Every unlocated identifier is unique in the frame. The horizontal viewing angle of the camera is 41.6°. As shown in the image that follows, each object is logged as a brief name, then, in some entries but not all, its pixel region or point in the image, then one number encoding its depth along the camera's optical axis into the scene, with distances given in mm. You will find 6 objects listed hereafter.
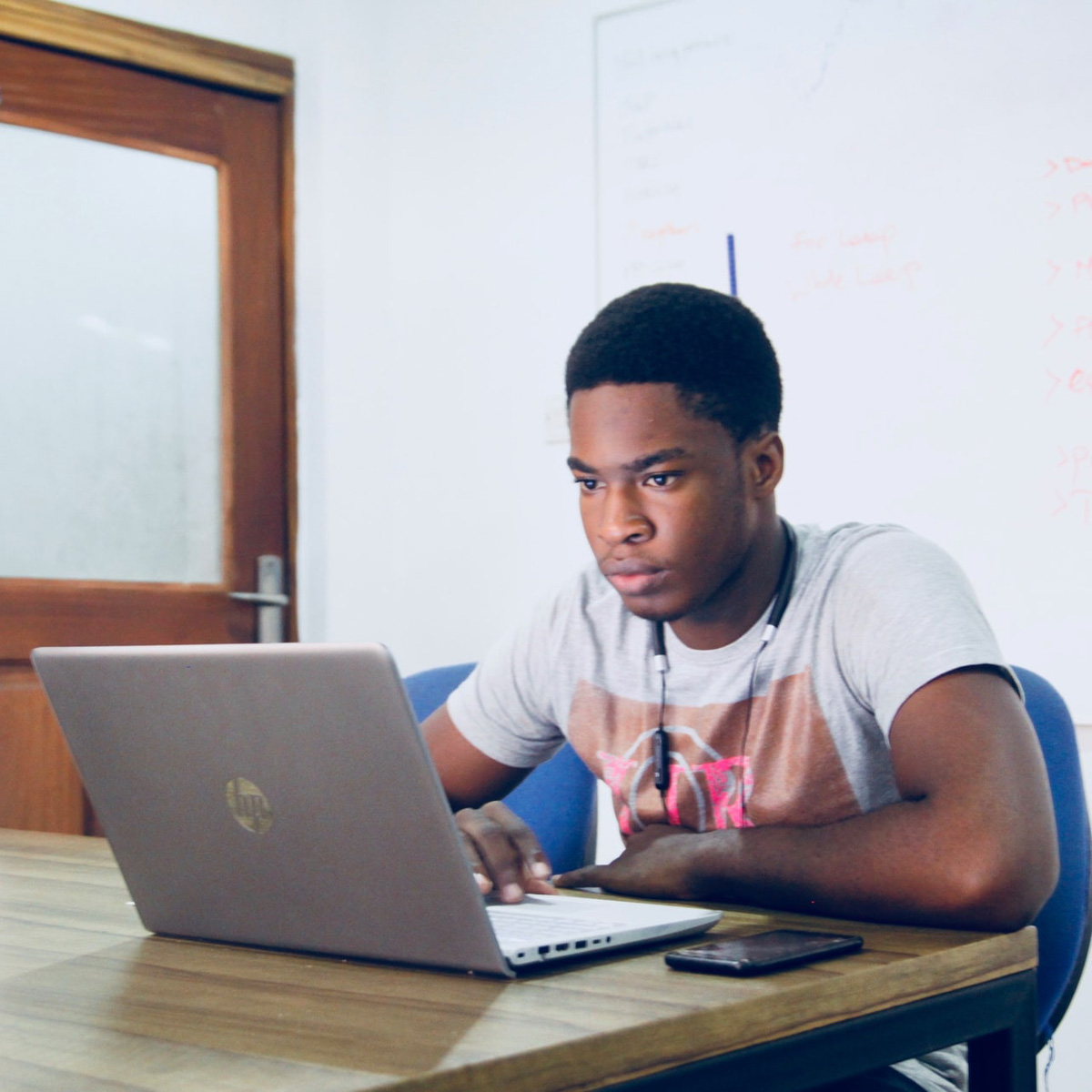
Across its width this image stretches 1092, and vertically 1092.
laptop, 794
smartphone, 795
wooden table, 644
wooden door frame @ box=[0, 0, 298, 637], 2709
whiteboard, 2229
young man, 1082
